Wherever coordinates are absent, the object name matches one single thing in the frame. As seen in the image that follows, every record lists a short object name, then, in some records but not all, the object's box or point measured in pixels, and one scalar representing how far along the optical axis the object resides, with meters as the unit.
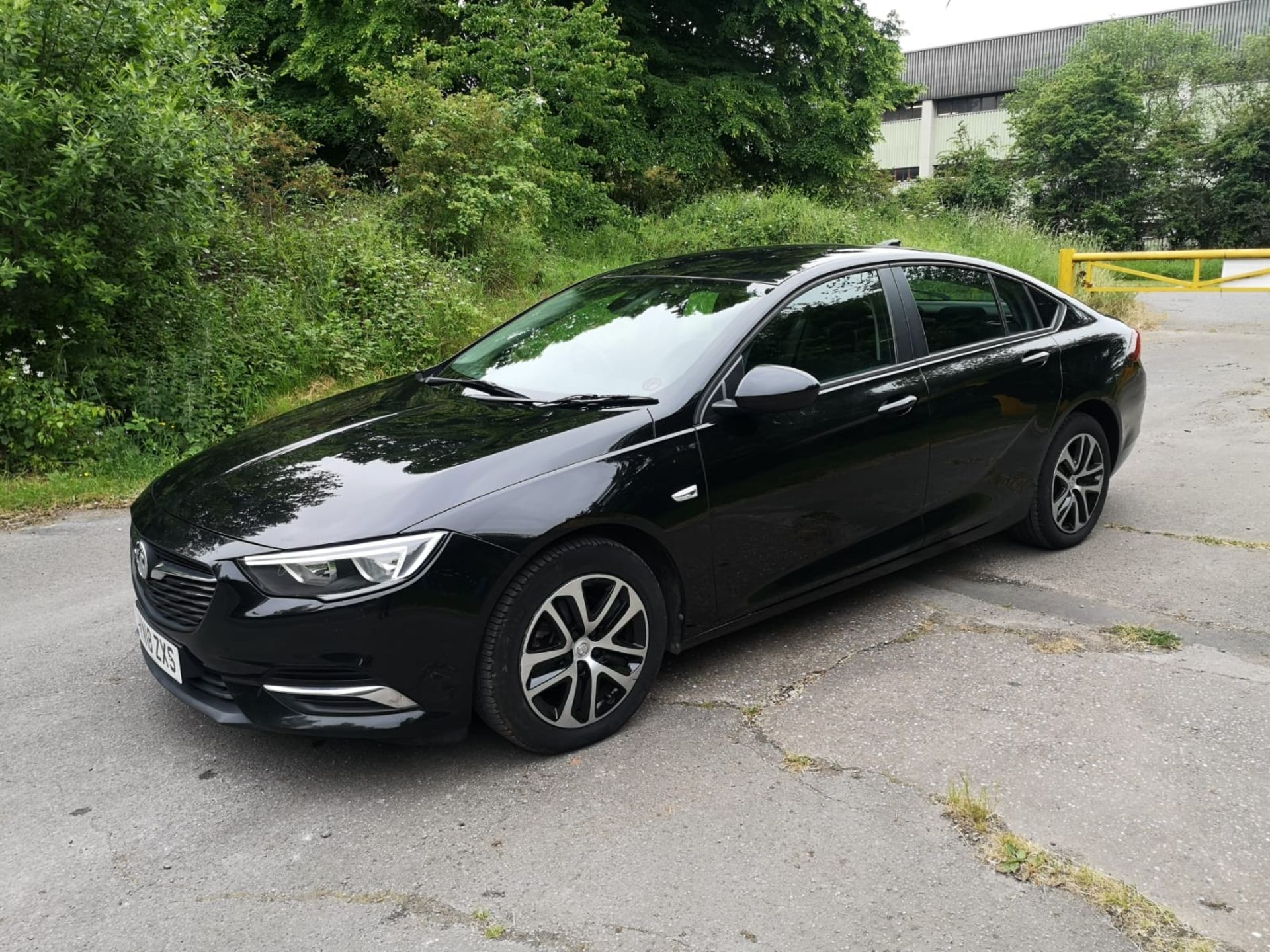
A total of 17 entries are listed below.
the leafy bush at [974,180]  34.91
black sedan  2.94
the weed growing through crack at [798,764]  3.18
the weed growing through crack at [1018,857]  2.65
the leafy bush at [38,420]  6.71
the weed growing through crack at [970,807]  2.86
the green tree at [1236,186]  32.62
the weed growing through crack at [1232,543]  5.24
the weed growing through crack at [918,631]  4.16
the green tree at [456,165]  11.20
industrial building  50.72
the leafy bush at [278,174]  10.41
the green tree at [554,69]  14.34
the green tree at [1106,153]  33.69
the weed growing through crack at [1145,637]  4.06
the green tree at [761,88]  18.39
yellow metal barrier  12.73
